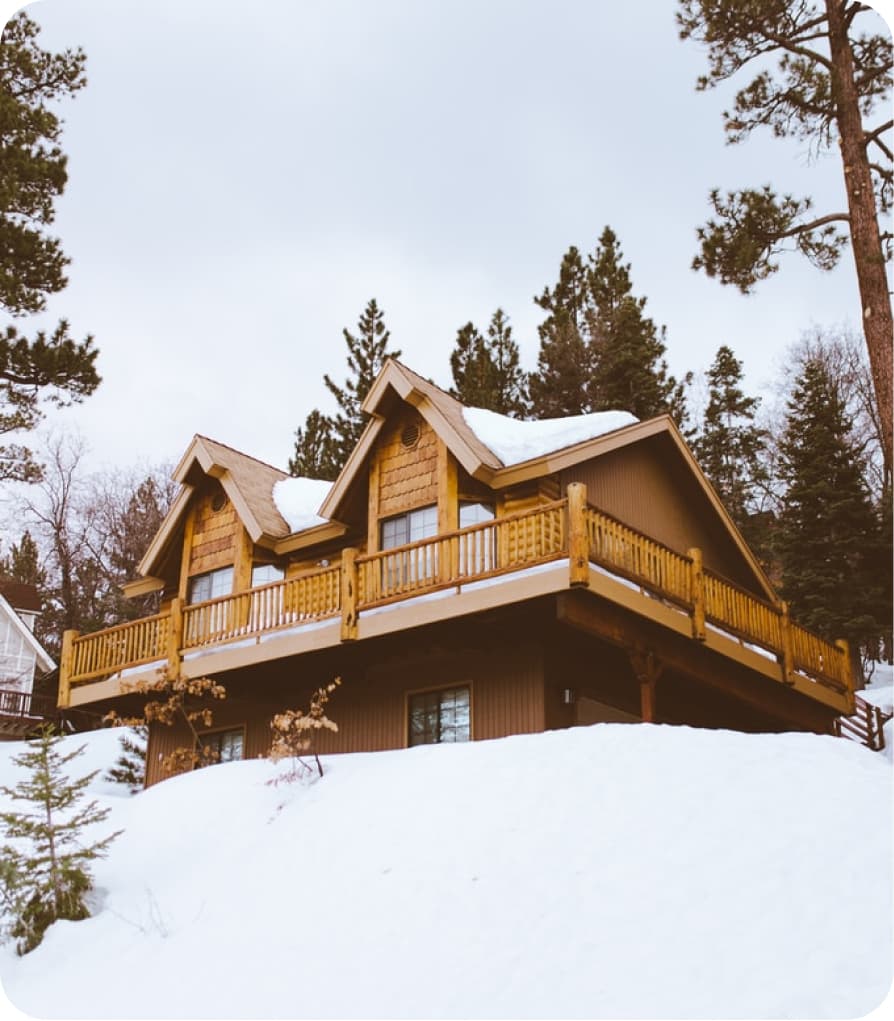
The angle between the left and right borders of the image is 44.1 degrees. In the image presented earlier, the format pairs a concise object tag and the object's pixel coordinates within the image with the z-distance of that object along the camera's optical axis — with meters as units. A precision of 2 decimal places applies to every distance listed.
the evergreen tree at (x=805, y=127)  17.98
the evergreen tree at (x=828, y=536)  29.48
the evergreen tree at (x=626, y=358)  36.50
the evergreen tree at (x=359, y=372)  38.41
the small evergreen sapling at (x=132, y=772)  25.69
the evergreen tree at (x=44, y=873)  12.27
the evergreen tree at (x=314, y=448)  38.56
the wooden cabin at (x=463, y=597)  16.58
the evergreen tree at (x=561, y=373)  39.84
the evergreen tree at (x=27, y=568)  49.75
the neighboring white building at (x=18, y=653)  41.16
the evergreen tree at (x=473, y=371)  37.75
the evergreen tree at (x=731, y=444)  40.03
